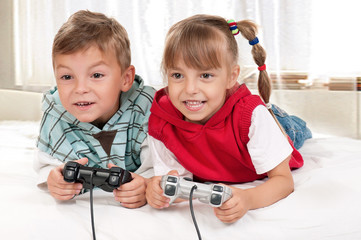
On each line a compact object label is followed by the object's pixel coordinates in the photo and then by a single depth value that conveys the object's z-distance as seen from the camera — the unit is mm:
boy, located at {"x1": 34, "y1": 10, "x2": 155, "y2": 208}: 1068
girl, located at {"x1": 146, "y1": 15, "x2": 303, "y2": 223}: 984
